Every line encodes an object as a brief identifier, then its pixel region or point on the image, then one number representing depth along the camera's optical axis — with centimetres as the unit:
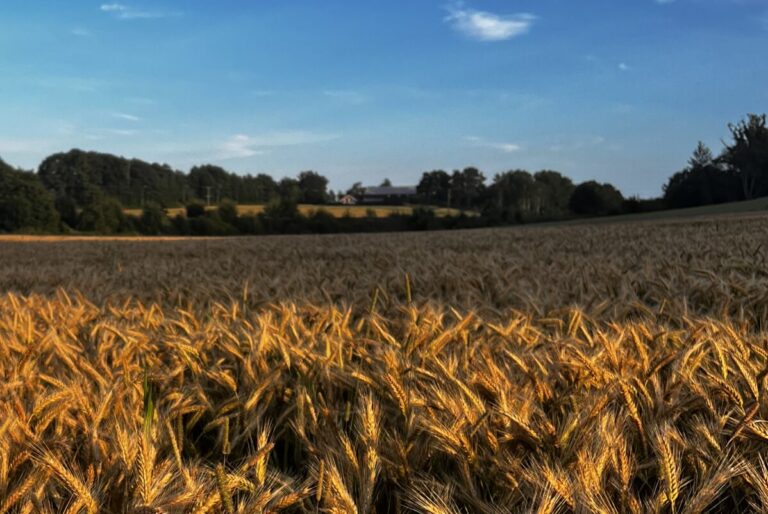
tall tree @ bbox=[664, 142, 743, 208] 6719
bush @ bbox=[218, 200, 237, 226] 5956
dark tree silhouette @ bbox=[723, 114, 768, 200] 6775
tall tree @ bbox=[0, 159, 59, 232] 5356
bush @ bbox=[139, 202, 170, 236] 5591
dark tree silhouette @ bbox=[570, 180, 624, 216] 6804
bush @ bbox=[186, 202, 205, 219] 6681
